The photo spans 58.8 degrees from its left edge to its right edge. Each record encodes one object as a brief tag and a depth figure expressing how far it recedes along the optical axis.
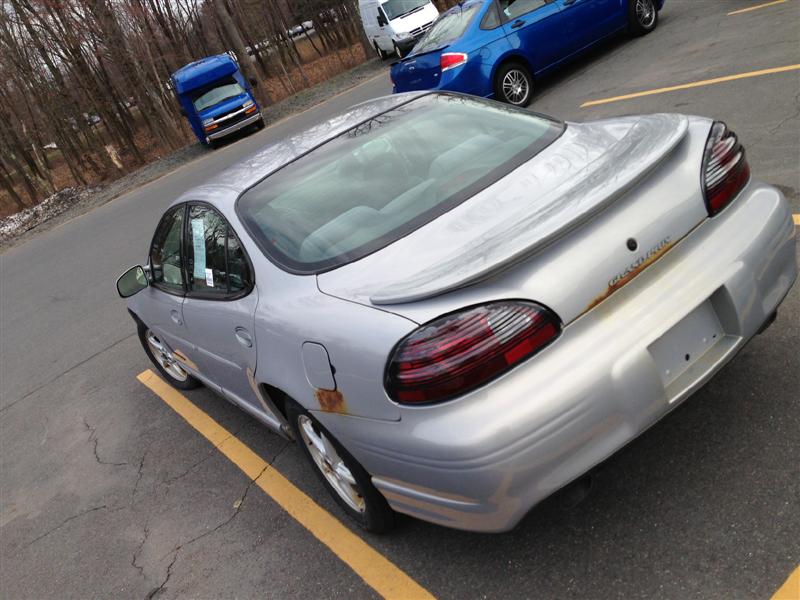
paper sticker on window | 3.68
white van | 21.27
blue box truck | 19.45
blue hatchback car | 9.24
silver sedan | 2.21
